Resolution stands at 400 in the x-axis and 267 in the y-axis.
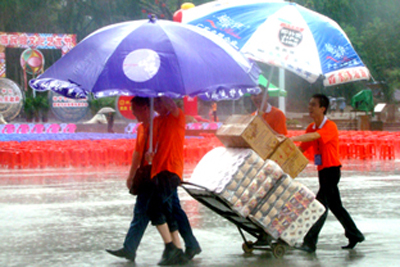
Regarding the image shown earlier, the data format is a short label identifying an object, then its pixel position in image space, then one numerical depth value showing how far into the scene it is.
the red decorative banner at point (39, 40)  36.47
